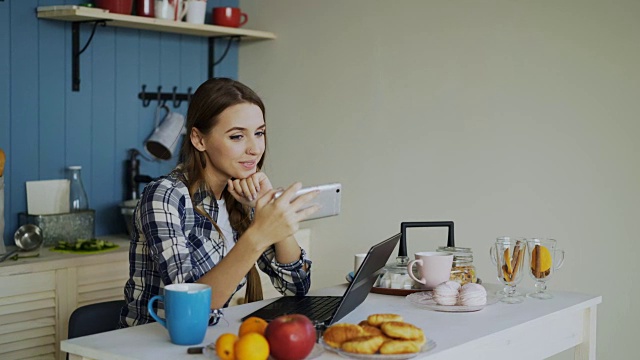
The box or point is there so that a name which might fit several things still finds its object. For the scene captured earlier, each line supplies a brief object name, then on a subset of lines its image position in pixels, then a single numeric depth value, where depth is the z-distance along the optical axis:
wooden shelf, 3.32
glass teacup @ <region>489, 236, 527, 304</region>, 2.22
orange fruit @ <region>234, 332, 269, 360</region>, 1.55
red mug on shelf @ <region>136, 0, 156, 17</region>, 3.61
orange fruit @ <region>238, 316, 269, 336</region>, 1.64
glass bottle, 3.51
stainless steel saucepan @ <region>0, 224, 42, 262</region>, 3.21
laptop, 1.93
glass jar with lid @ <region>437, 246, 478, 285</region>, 2.32
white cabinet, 2.99
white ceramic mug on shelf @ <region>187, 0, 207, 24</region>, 3.78
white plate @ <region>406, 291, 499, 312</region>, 2.08
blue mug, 1.71
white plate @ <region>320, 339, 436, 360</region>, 1.62
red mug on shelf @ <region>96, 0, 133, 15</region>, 3.47
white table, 1.72
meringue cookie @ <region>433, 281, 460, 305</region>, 2.11
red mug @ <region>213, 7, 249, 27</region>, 3.94
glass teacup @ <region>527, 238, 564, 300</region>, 2.23
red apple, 1.57
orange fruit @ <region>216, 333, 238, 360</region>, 1.57
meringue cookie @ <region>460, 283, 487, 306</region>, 2.09
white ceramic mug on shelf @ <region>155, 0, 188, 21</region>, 3.64
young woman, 2.16
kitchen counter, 2.99
